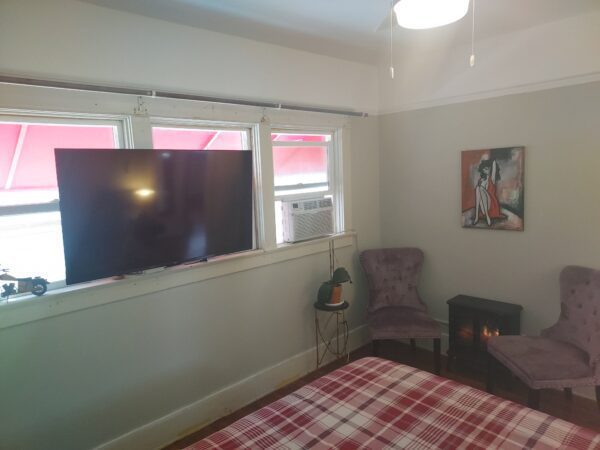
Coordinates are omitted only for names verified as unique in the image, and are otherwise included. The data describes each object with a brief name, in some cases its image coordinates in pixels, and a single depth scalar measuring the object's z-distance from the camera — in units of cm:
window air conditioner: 316
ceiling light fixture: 164
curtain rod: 189
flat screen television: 199
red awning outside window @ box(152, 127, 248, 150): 256
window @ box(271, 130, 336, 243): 321
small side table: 345
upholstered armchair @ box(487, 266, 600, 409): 237
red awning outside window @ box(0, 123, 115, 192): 200
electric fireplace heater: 299
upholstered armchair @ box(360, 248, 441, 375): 347
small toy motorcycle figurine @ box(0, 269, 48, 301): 192
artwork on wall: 299
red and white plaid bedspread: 156
